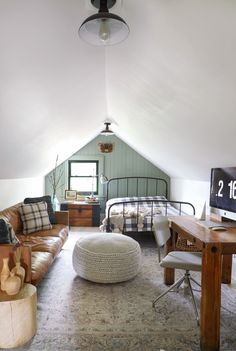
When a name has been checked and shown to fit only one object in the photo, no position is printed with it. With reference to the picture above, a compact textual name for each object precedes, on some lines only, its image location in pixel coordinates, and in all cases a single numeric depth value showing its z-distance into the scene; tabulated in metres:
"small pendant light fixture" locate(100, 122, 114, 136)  4.75
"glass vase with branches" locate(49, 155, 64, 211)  6.25
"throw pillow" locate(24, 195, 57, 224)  4.00
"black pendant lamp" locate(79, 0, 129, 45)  1.30
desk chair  2.26
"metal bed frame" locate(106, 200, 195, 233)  4.04
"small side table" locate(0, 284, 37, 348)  1.75
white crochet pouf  2.76
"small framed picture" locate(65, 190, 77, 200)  5.97
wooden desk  1.79
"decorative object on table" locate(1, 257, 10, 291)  1.88
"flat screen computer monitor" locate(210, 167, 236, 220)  2.50
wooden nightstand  5.61
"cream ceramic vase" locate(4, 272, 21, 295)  1.86
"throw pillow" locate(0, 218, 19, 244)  2.29
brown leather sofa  2.15
